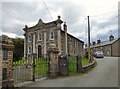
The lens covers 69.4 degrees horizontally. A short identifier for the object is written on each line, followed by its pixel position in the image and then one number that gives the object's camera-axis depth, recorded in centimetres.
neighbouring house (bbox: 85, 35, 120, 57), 3005
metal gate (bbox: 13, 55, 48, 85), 600
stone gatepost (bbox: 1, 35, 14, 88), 435
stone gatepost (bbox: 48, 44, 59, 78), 682
